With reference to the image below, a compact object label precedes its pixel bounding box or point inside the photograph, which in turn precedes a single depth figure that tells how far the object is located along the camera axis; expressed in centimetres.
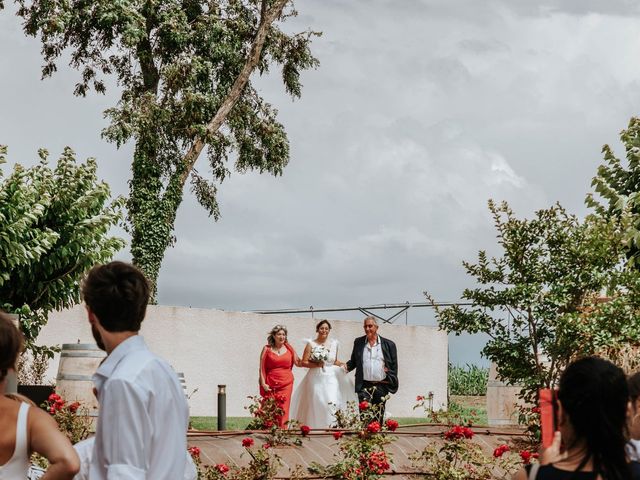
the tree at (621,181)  2497
